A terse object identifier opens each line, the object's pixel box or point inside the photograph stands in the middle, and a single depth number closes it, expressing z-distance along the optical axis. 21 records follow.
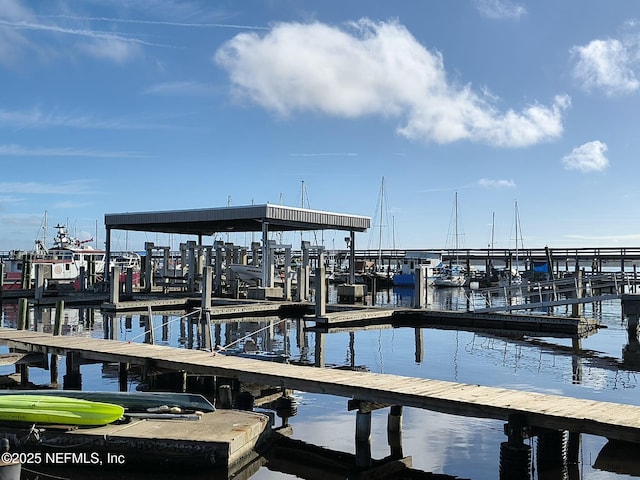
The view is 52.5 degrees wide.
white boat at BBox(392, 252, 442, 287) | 67.88
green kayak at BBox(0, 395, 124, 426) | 10.09
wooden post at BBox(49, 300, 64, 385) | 16.50
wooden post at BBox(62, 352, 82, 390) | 15.10
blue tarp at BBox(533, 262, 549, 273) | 77.85
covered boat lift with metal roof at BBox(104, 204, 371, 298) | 36.88
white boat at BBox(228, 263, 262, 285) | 45.22
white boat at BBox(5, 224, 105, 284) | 53.03
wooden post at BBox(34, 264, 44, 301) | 38.22
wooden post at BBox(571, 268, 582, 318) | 26.83
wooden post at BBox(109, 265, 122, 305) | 30.70
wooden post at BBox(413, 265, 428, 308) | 30.28
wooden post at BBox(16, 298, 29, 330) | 20.53
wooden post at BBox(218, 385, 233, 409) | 12.79
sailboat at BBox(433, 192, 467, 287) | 70.44
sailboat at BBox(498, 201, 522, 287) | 65.25
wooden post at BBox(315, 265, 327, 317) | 25.73
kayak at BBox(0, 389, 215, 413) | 11.05
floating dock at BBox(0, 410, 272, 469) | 9.38
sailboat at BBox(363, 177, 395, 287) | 65.49
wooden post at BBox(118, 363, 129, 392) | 15.05
